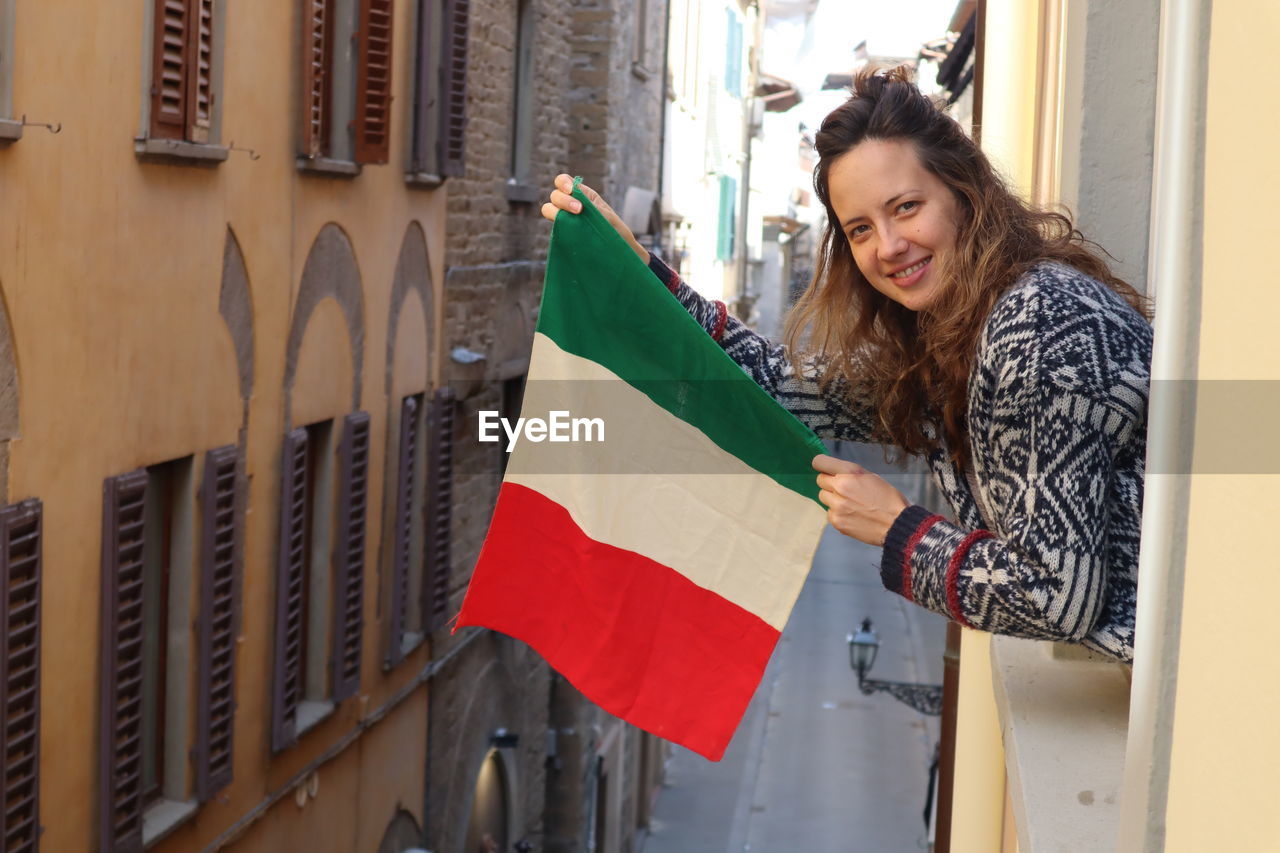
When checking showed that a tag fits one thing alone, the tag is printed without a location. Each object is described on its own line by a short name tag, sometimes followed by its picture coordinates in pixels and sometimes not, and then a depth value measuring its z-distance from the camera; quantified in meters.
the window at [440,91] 10.81
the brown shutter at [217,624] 7.70
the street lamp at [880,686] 14.84
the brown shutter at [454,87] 11.18
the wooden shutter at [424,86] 10.73
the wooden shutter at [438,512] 11.77
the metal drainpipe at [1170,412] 1.25
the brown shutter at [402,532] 10.95
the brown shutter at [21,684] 5.78
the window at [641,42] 18.00
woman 2.20
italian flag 3.33
